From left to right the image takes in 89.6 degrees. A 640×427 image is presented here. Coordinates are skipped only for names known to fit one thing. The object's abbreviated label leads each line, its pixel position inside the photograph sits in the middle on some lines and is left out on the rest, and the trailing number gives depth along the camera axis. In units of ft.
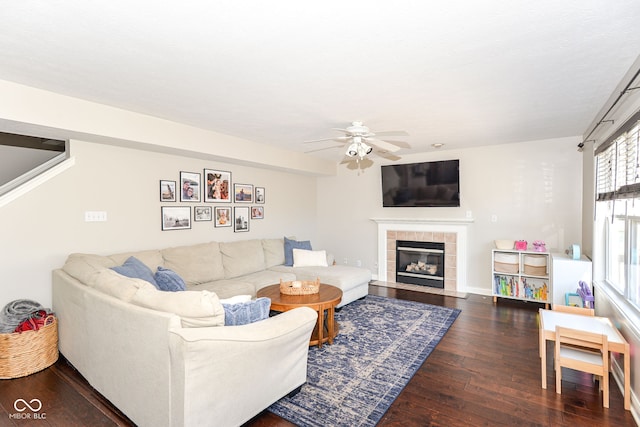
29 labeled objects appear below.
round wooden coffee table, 10.64
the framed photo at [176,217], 13.92
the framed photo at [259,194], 18.39
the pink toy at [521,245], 15.47
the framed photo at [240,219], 17.22
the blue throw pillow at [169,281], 9.82
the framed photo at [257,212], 18.24
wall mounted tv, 17.70
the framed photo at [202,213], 15.25
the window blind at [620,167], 7.92
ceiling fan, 11.36
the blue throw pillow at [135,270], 9.95
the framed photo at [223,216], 16.25
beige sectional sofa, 5.68
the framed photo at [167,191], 13.76
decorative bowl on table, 11.52
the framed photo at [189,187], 14.57
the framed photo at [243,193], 17.20
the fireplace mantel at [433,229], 17.69
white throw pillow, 16.98
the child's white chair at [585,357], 7.47
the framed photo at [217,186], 15.67
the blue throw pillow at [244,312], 6.73
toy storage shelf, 15.15
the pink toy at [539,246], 15.03
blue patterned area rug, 7.30
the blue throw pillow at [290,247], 17.77
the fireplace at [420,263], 18.52
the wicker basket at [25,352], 8.70
